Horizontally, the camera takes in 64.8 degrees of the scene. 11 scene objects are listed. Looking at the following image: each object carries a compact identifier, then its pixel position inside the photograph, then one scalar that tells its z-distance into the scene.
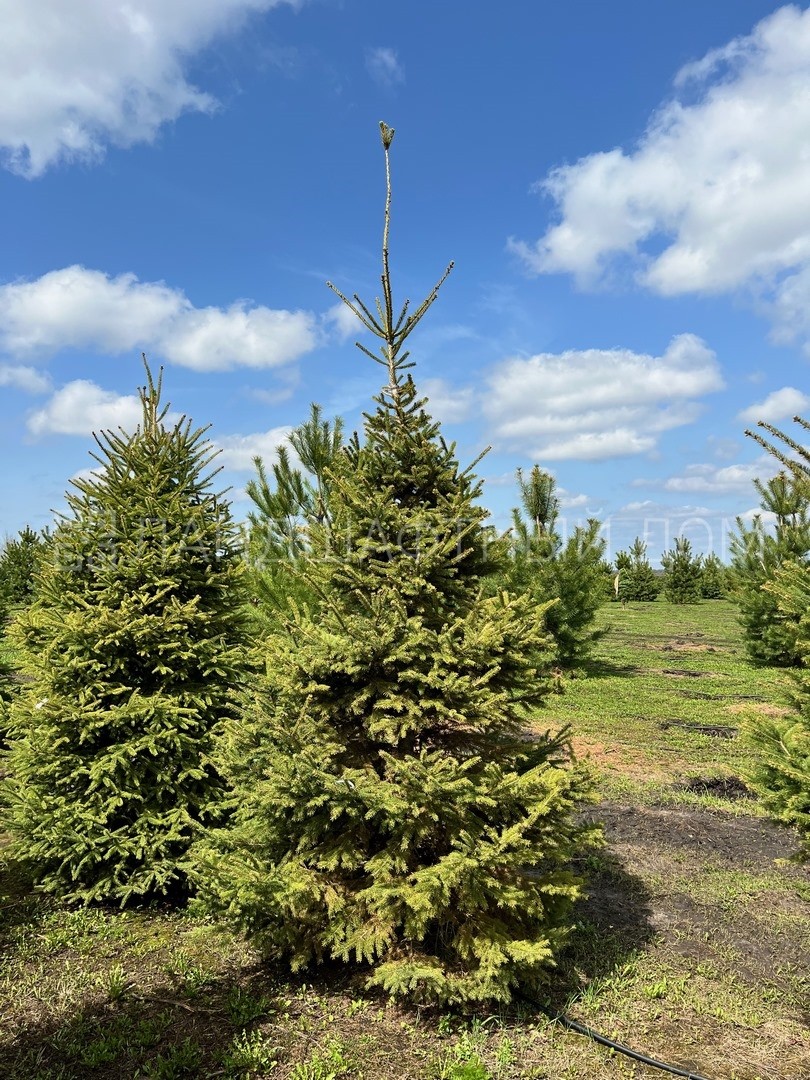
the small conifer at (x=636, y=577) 43.47
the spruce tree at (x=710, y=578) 45.03
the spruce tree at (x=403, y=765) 3.64
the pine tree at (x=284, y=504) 8.26
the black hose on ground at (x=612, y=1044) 3.40
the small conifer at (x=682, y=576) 41.00
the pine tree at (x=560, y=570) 16.62
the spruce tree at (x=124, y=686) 5.04
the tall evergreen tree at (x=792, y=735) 3.68
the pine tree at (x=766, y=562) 18.55
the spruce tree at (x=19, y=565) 21.95
